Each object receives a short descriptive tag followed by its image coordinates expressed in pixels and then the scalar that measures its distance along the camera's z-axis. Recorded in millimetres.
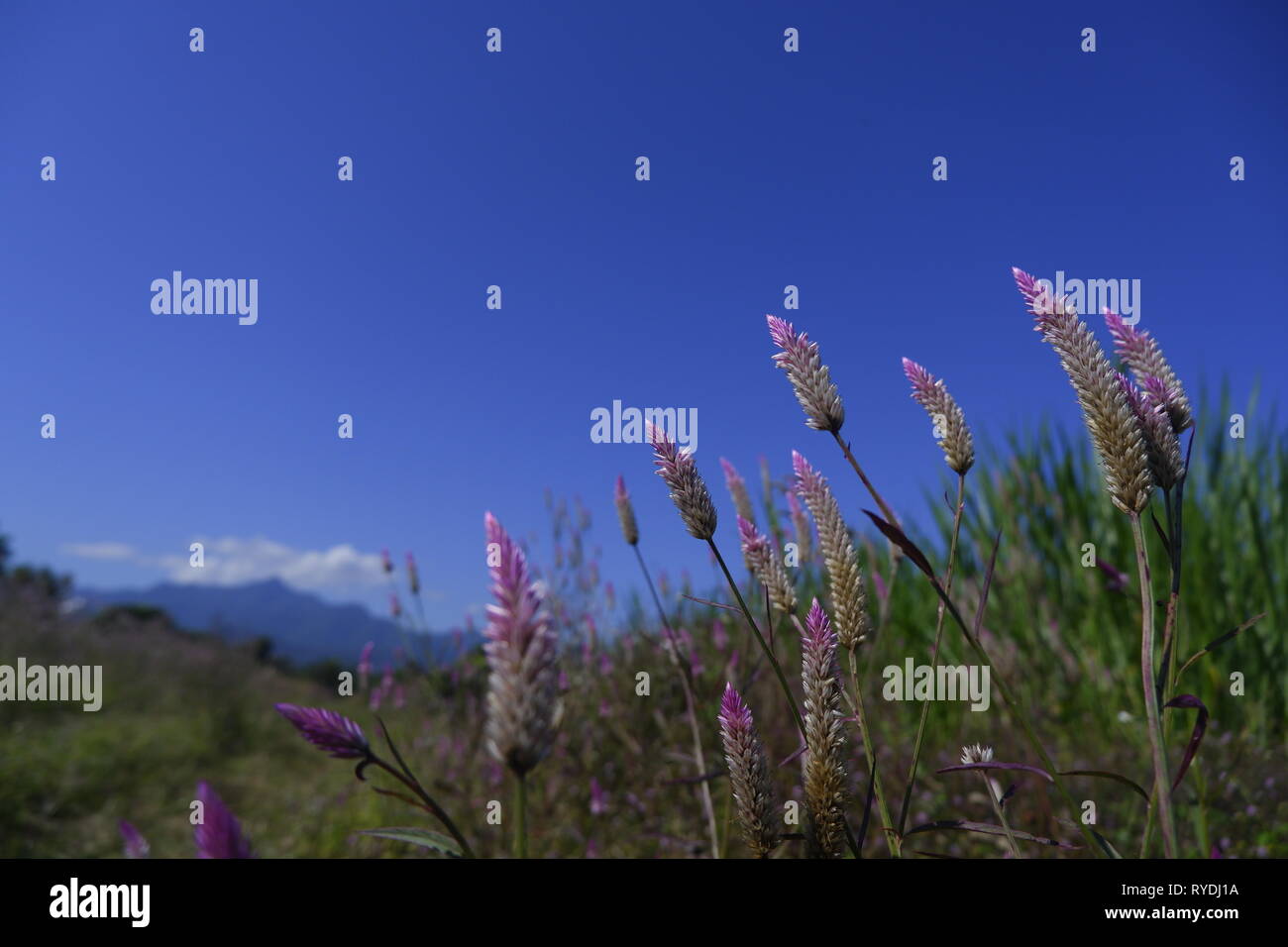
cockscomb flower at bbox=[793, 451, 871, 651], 354
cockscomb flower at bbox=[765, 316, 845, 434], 364
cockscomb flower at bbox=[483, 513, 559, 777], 234
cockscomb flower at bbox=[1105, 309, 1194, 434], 393
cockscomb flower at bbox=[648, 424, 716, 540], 362
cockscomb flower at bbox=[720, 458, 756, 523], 610
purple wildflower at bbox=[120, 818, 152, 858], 308
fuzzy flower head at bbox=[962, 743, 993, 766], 419
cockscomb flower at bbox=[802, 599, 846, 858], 323
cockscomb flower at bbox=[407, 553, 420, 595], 2862
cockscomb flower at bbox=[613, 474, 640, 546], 621
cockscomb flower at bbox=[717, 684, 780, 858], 323
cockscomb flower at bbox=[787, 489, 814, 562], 578
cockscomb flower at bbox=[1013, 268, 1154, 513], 331
